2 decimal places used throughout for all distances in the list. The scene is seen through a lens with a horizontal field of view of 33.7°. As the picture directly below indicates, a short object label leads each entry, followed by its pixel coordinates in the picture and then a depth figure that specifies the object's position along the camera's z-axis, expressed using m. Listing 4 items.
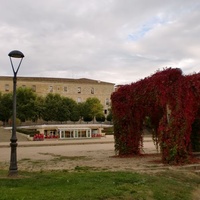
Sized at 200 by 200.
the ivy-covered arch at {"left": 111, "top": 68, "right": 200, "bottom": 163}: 13.93
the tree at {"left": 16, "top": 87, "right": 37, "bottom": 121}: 70.44
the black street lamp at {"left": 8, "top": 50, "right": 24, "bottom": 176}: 10.55
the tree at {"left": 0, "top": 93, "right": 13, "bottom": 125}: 72.19
